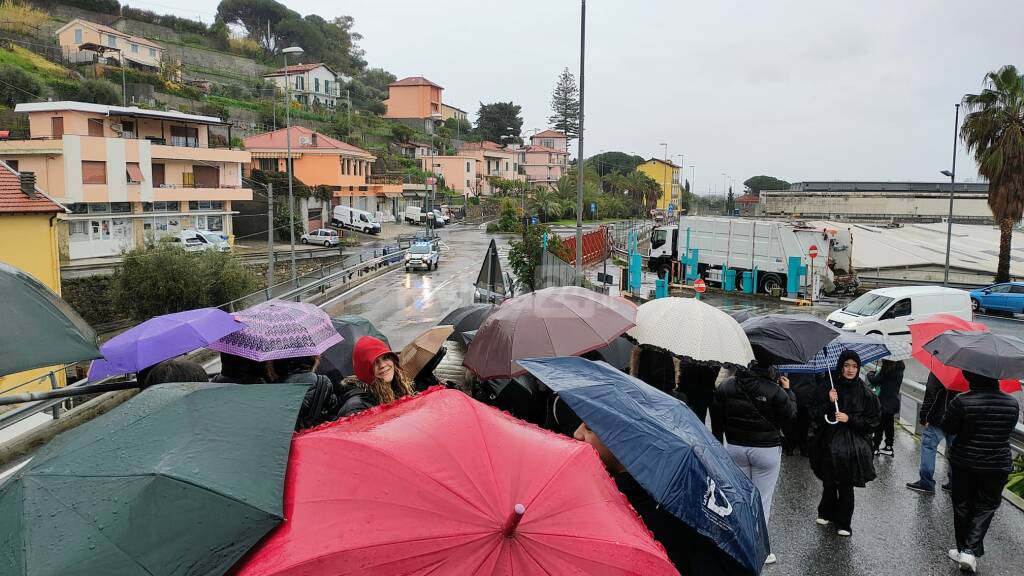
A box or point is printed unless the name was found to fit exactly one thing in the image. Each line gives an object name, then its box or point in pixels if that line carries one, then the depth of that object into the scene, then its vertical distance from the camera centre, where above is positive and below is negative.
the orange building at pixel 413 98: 103.56 +14.88
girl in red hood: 4.97 -1.18
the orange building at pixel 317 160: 63.39 +3.79
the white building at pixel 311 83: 93.61 +15.45
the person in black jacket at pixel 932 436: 7.18 -2.23
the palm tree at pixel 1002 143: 32.41 +2.85
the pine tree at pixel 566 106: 119.19 +15.91
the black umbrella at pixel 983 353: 5.88 -1.19
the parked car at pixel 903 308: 19.83 -2.73
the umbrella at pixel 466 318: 9.01 -1.42
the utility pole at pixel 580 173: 18.58 +0.85
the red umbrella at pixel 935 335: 6.81 -1.38
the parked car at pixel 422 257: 39.66 -2.81
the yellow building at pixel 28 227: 19.98 -0.68
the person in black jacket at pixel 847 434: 6.20 -1.92
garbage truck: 29.08 -2.06
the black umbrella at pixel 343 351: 7.52 -1.52
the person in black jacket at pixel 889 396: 8.48 -2.16
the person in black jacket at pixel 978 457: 5.77 -1.94
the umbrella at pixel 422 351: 6.58 -1.30
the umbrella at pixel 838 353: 7.69 -1.52
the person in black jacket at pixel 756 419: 5.66 -1.62
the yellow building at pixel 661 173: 108.24 +4.78
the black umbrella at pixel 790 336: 6.64 -1.22
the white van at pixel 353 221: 60.72 -1.39
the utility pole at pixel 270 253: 27.58 -1.85
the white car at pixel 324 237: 51.56 -2.33
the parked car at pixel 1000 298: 26.61 -3.27
